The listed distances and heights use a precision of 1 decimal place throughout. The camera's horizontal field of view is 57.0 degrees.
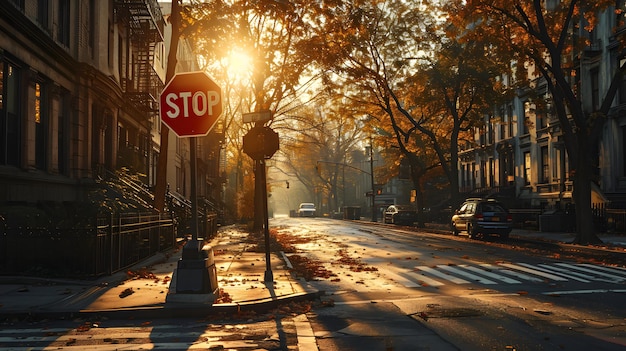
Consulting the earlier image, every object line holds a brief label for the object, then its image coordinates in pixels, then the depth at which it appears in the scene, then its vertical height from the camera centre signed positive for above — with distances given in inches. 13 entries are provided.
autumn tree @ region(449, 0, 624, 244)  868.0 +248.8
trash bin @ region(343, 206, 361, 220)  2849.4 -60.6
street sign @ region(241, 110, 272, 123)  468.5 +71.2
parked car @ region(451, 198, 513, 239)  1049.5 -36.5
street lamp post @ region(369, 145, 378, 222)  2393.0 -19.0
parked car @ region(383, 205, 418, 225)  1925.4 -53.3
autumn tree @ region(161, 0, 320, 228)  949.8 +301.5
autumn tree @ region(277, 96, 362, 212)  3127.5 +223.6
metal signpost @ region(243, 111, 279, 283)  473.1 +49.4
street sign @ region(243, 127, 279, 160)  473.4 +48.5
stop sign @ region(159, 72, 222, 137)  379.2 +66.3
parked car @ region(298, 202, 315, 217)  3372.0 -56.3
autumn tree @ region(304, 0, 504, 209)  1376.7 +323.9
